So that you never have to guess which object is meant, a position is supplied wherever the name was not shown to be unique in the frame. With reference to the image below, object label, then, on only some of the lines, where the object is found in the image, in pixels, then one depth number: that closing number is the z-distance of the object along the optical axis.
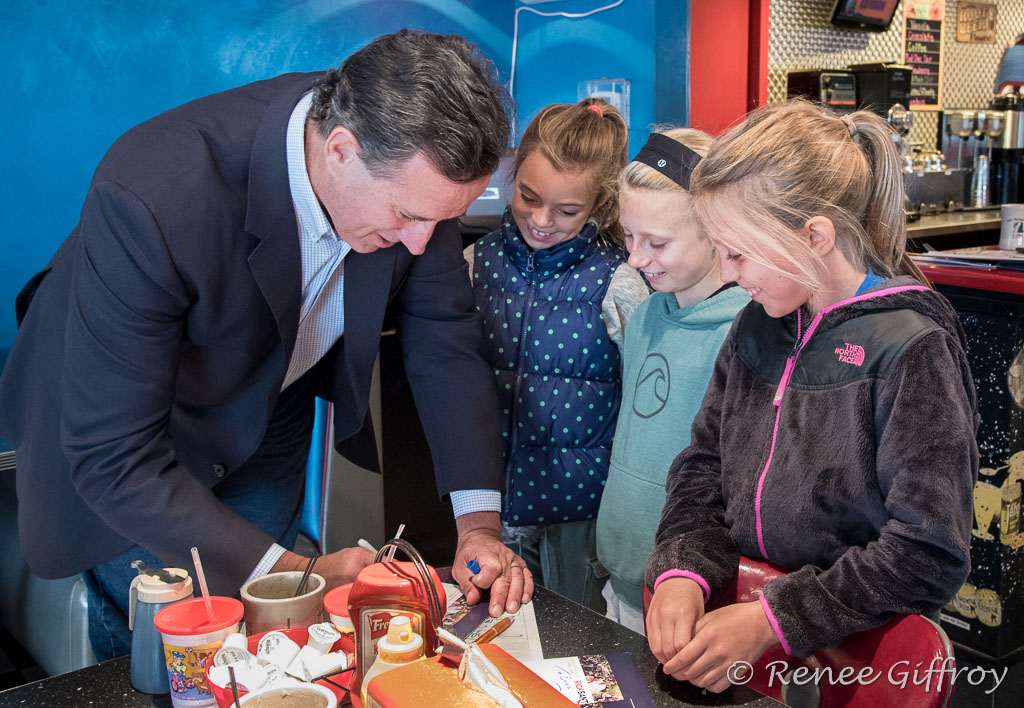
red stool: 1.08
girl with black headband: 1.63
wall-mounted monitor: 4.54
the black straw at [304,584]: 1.16
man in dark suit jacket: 1.24
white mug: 2.67
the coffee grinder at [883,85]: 4.38
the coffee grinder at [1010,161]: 5.03
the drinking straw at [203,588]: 1.03
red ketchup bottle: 1.00
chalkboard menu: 5.13
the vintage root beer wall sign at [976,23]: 5.42
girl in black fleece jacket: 1.14
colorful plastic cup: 1.01
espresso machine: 5.04
